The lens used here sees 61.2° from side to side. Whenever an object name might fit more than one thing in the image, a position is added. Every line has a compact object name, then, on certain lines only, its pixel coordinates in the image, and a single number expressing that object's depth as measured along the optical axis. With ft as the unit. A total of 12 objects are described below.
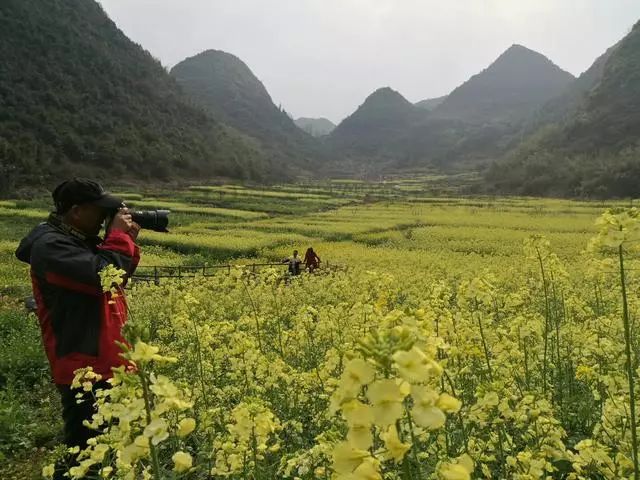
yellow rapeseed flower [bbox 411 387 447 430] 4.03
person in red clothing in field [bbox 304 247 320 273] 48.78
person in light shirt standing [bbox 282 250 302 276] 48.15
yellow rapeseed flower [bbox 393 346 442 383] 3.84
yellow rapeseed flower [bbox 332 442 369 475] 4.21
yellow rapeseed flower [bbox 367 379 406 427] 3.82
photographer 10.50
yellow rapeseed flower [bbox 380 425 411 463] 4.15
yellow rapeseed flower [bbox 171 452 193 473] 5.20
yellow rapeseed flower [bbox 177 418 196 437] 5.25
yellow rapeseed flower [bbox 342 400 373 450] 3.96
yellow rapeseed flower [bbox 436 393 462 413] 4.23
